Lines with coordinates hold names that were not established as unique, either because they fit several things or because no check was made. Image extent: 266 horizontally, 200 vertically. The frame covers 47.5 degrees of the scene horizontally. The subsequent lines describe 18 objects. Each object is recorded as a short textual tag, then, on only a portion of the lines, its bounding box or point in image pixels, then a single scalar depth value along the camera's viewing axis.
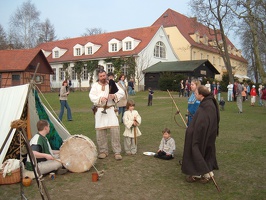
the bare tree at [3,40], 51.10
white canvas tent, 5.86
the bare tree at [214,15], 30.26
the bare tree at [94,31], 69.62
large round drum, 5.80
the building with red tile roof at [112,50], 37.06
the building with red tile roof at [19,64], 34.12
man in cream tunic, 6.68
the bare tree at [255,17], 26.44
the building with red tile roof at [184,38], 45.44
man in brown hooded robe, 4.89
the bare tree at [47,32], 58.62
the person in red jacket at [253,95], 21.16
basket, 5.22
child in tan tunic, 7.07
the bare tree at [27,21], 49.16
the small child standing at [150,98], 19.79
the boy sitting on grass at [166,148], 6.79
